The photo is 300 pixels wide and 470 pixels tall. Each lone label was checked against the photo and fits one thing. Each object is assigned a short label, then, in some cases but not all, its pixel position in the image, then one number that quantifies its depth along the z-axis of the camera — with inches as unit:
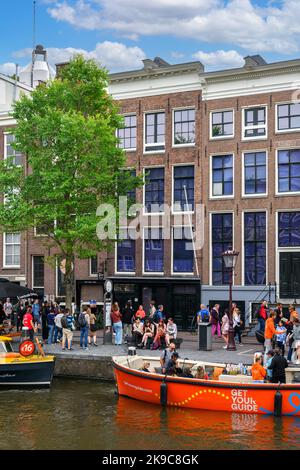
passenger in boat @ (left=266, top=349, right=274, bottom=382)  737.6
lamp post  1023.0
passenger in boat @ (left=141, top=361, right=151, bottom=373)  813.2
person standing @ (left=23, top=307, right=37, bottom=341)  1065.5
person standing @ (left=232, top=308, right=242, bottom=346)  1068.0
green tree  1129.4
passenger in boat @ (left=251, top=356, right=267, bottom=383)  741.3
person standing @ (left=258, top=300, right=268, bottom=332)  1075.9
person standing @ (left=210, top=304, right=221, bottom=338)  1144.8
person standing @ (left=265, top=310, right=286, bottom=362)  930.1
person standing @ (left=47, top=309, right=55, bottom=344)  1098.9
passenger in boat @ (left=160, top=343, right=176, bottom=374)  807.1
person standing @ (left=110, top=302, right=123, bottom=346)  1076.5
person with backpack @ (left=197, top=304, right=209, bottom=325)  1042.1
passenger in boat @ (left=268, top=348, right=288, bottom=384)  728.3
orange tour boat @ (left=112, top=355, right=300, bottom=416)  709.3
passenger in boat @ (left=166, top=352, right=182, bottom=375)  784.9
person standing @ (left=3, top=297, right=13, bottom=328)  1383.9
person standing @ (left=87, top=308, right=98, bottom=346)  1075.2
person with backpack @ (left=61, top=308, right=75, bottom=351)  1016.9
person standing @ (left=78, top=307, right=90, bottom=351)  1028.5
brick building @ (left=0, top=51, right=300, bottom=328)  1322.6
